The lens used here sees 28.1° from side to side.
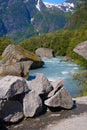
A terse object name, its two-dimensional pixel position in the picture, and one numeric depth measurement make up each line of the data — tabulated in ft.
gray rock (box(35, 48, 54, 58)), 161.18
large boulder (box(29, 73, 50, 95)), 26.32
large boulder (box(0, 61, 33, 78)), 71.67
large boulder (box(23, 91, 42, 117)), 24.87
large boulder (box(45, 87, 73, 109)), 25.90
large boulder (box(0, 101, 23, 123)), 23.76
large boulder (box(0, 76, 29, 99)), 23.58
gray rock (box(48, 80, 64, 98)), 26.57
